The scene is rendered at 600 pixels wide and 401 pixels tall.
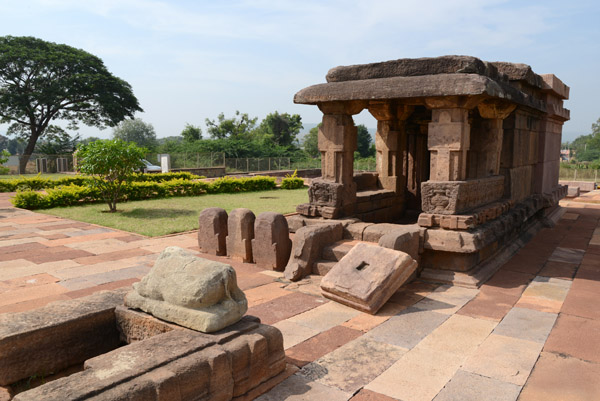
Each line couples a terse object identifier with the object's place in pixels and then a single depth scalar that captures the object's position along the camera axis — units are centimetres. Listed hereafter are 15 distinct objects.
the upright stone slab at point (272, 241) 580
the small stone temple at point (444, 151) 536
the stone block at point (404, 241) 497
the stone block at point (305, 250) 531
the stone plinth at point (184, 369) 219
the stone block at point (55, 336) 285
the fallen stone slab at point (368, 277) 430
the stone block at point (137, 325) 310
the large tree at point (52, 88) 3109
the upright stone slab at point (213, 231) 657
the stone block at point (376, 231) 566
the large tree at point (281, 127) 5122
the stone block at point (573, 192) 1489
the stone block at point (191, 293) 293
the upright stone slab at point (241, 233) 620
